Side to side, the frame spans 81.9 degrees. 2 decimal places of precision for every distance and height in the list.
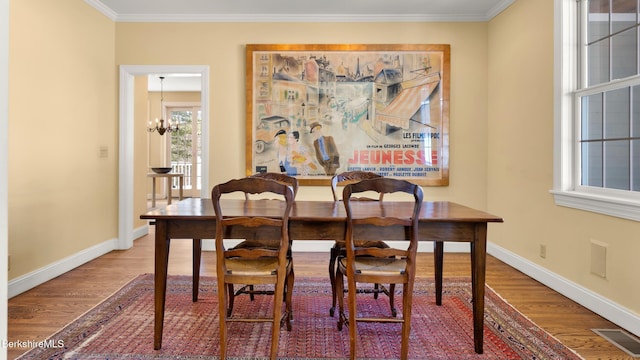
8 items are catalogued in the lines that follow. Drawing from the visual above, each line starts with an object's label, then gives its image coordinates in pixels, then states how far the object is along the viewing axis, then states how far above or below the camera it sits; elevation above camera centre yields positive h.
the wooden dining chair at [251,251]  1.94 -0.42
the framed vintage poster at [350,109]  4.38 +0.78
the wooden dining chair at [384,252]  1.95 -0.42
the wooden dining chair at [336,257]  2.50 -0.57
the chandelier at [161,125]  8.04 +1.14
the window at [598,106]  2.51 +0.52
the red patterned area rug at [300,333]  2.08 -1.00
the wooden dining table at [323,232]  2.06 -0.33
